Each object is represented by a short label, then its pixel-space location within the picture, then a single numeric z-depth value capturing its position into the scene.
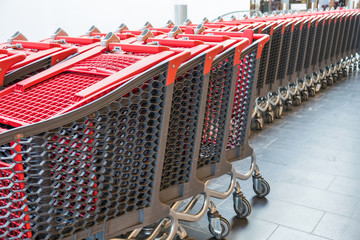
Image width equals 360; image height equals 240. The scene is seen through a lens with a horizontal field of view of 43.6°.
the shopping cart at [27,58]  2.07
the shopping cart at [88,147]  1.53
